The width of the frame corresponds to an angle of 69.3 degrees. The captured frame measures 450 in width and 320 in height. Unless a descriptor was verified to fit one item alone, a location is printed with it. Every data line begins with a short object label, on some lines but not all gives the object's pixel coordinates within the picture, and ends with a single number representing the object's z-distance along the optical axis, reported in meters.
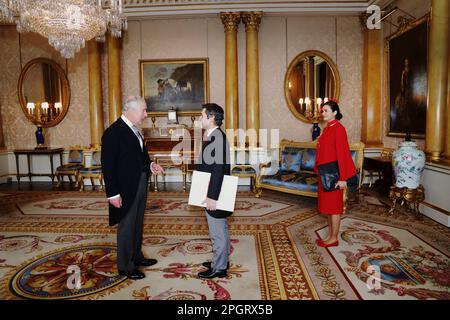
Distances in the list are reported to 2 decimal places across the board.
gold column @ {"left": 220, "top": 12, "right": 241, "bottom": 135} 7.52
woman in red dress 3.44
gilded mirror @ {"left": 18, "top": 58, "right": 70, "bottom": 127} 8.39
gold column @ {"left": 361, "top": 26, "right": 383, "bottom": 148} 7.39
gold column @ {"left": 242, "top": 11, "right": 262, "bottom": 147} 7.54
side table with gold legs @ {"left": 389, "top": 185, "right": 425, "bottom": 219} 4.71
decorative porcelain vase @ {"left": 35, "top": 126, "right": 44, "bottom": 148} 8.06
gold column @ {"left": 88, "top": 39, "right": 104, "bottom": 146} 7.99
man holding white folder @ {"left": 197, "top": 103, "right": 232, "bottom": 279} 2.65
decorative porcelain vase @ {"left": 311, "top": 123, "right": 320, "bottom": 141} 7.47
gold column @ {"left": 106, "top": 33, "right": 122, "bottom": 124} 7.91
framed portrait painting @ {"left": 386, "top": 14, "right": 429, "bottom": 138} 5.55
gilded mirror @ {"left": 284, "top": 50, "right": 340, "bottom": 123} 7.92
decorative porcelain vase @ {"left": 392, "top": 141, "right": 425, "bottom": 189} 4.65
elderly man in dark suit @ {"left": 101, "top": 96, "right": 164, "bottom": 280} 2.69
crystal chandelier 4.96
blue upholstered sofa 5.60
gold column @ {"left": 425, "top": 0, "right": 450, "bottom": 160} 4.68
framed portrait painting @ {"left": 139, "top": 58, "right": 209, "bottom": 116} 8.09
